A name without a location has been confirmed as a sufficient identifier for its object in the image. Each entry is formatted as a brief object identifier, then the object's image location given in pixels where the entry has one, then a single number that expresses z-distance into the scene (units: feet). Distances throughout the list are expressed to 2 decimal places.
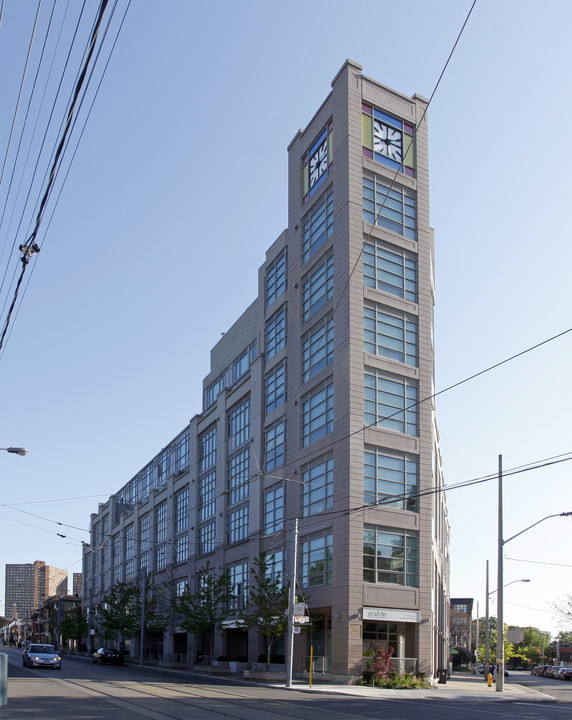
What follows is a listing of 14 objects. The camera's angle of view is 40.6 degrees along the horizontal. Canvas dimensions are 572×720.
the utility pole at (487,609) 184.30
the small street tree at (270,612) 141.79
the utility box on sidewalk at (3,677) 22.60
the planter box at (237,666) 173.78
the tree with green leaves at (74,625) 349.41
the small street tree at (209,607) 181.88
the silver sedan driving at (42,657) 148.87
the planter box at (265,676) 136.56
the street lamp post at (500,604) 123.24
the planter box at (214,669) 170.77
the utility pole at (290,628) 115.75
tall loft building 141.18
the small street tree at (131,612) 248.11
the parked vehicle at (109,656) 204.95
